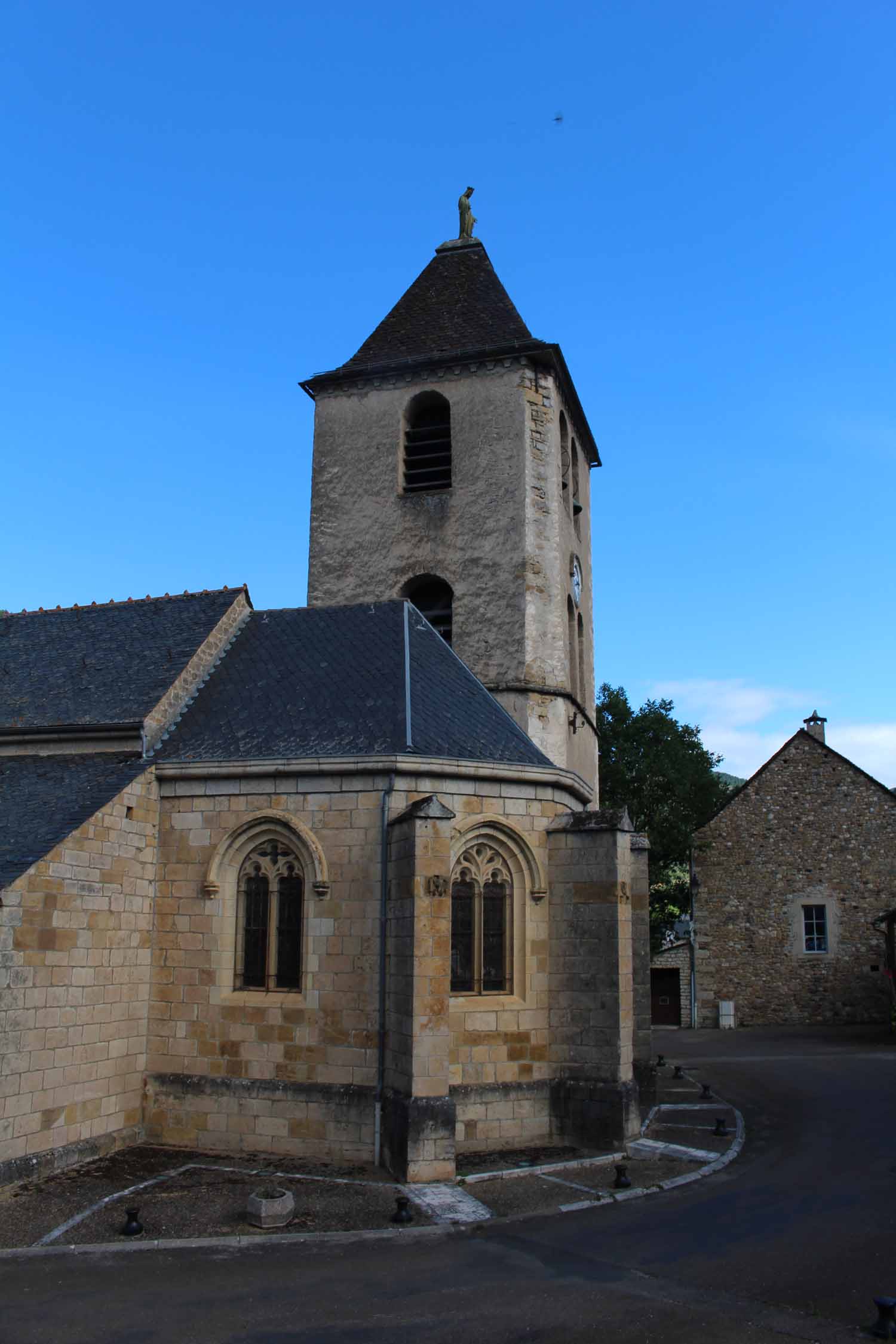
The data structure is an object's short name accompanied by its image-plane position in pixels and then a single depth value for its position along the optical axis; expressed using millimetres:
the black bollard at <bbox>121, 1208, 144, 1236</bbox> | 8570
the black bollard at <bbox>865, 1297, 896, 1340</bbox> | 6426
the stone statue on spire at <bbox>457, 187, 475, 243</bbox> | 23406
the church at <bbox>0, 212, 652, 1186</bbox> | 10961
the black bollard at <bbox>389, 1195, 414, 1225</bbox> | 9023
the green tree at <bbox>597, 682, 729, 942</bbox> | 32938
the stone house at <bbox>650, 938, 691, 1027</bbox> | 28234
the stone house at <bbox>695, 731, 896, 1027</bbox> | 25625
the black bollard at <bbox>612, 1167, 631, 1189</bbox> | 10117
